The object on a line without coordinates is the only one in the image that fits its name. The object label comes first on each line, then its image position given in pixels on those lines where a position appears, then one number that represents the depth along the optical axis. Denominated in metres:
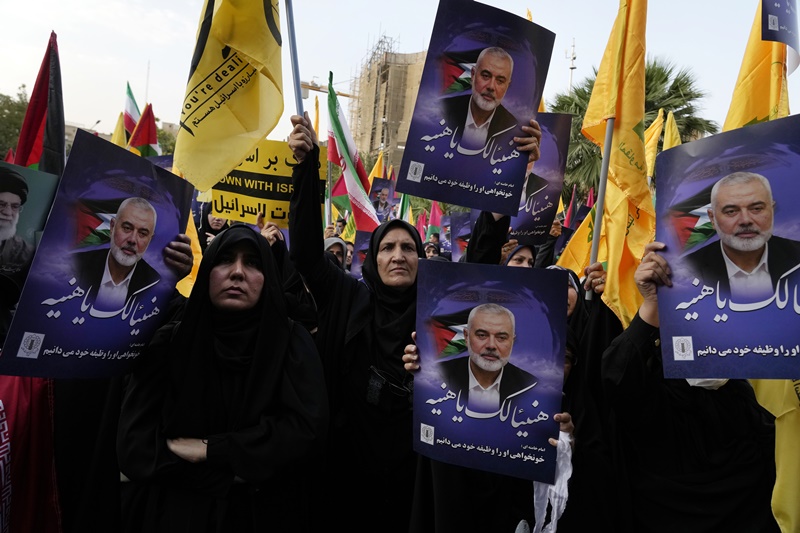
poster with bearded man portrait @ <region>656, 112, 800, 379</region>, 1.63
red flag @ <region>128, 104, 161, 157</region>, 5.61
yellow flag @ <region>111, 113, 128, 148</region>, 5.91
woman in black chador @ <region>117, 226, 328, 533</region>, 1.90
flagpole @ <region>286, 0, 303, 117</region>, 2.84
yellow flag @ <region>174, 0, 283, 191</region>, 2.62
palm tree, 11.37
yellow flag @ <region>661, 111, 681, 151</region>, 5.25
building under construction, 56.72
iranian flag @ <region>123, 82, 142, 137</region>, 6.24
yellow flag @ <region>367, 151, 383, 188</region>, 9.02
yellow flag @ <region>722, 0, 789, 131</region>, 2.66
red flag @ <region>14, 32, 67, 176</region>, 2.94
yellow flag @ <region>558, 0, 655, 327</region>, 2.89
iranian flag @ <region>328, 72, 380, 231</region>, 5.11
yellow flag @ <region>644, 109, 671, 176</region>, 5.27
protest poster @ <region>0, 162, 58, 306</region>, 2.17
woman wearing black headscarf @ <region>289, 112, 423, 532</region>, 2.57
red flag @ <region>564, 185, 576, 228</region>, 6.97
